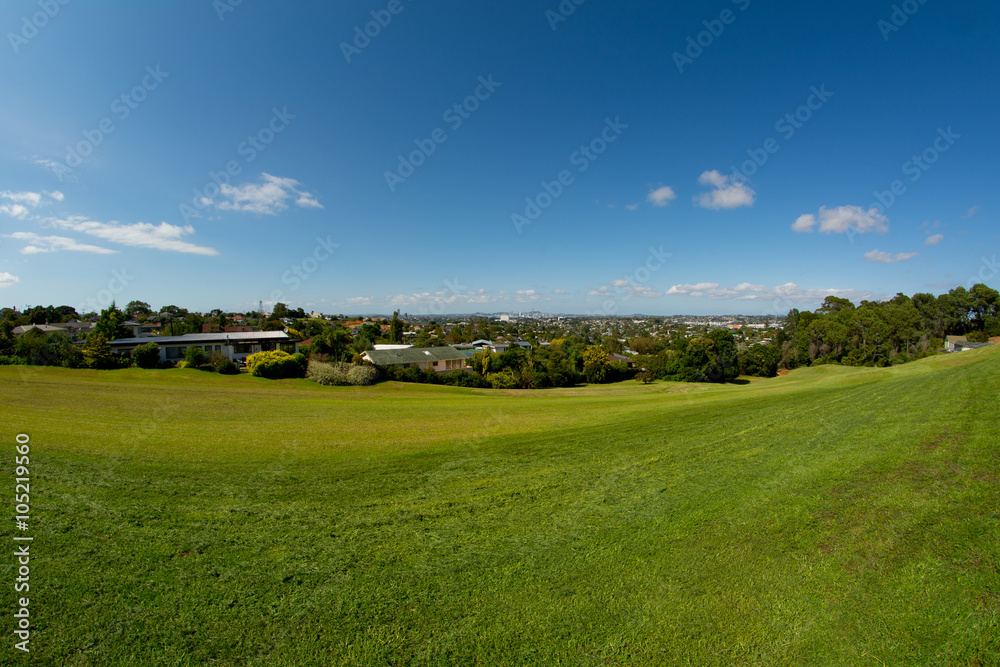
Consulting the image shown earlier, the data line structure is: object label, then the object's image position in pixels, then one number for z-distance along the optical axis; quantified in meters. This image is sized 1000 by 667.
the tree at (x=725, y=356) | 52.09
